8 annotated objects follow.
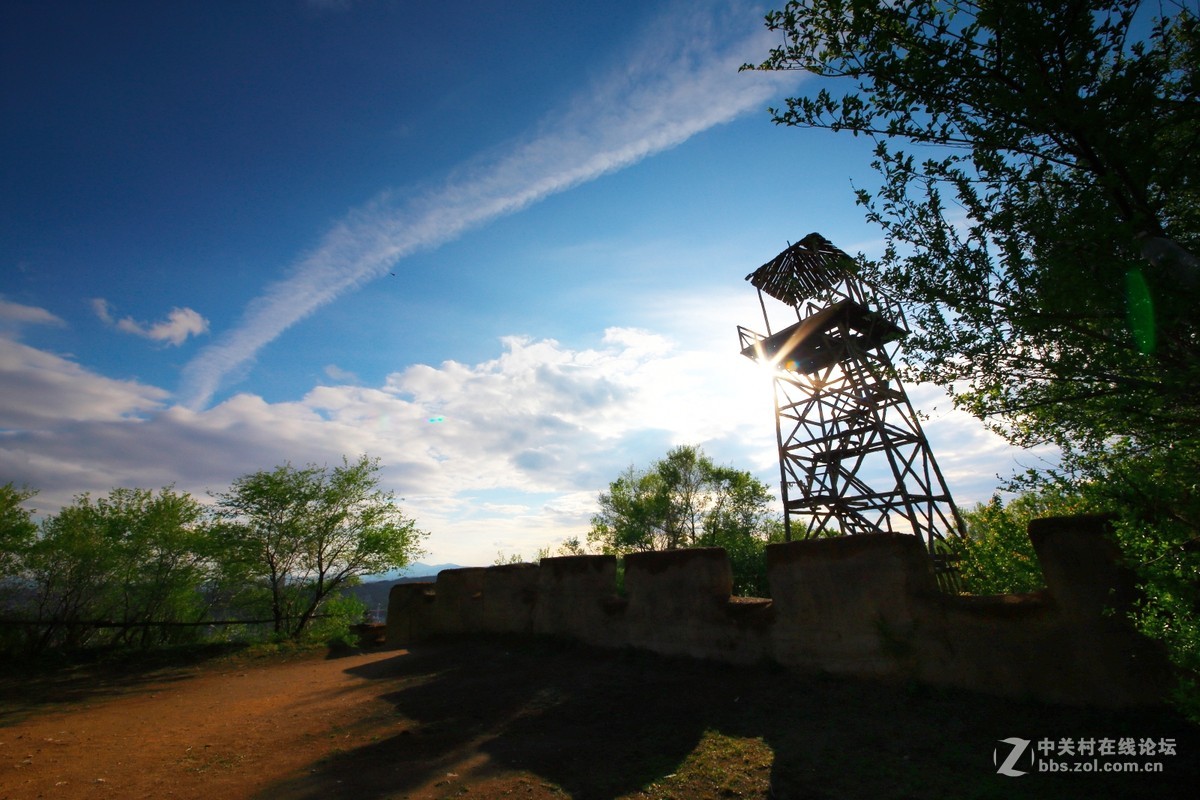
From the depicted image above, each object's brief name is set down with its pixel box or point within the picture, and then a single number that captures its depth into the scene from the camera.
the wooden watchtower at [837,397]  11.85
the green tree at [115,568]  14.78
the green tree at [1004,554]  5.76
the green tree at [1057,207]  3.11
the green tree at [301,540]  16.31
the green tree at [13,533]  14.56
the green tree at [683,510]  30.50
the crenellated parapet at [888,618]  4.25
